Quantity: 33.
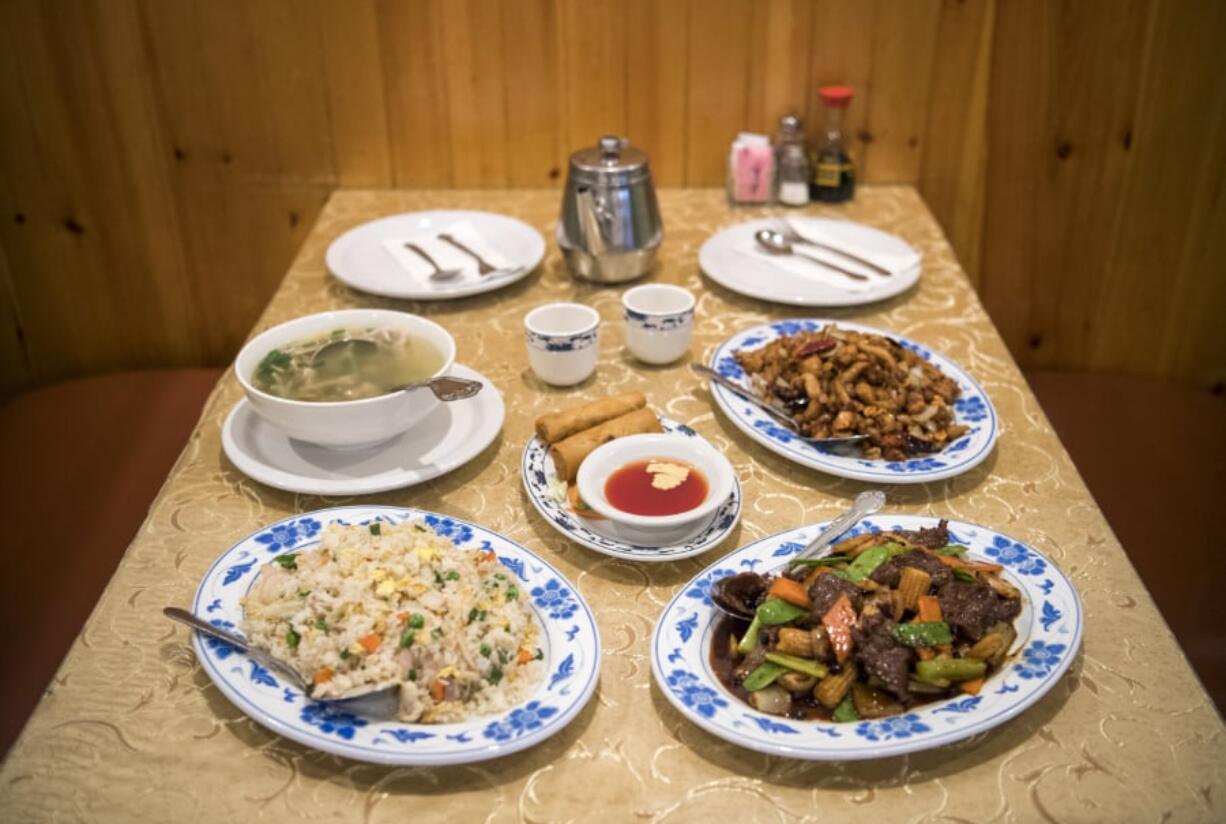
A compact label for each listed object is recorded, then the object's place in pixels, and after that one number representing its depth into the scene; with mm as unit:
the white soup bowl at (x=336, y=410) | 1420
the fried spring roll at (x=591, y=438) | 1468
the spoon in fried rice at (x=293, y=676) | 1053
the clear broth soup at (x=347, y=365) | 1526
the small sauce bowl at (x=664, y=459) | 1320
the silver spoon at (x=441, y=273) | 2041
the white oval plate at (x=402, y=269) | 1998
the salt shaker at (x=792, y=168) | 2365
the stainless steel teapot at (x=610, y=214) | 1952
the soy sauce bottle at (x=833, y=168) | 2367
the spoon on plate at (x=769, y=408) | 1552
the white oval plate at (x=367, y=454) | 1460
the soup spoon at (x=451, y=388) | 1457
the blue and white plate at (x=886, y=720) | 1027
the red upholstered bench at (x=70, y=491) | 1637
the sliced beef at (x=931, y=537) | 1271
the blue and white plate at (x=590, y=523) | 1312
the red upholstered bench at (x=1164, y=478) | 1721
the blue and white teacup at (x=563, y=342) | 1682
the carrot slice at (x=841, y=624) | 1103
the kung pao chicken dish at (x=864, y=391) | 1541
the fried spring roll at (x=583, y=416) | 1527
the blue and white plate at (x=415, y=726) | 1022
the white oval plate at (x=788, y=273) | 1962
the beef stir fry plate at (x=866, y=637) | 1096
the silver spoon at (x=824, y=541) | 1180
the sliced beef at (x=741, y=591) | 1182
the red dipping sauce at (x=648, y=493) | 1374
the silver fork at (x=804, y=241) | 2109
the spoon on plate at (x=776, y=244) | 2150
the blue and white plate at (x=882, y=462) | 1463
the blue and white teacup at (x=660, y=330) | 1741
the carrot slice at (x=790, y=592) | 1156
